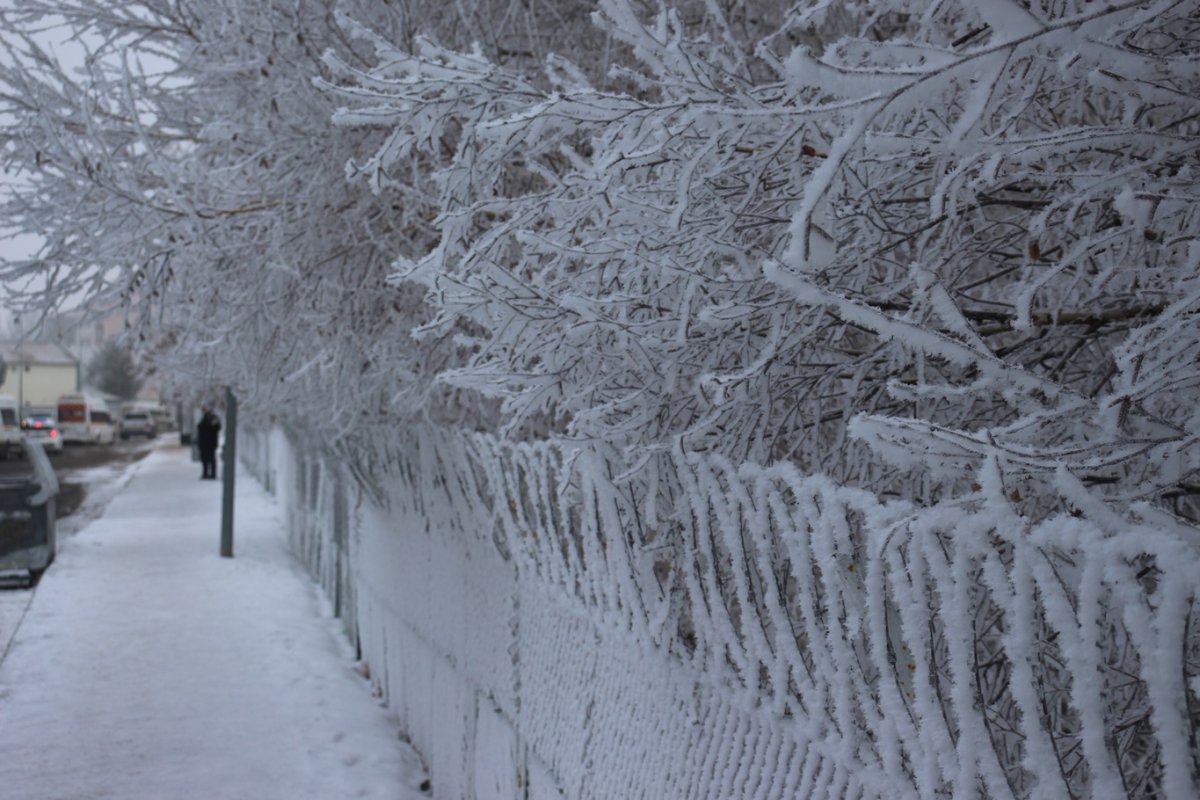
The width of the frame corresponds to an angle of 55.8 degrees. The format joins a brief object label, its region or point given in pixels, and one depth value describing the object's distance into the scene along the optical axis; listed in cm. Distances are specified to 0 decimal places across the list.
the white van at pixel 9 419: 4138
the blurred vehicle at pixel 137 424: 6988
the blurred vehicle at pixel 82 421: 5591
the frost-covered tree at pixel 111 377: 10181
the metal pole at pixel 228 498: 1391
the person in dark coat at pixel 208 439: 2872
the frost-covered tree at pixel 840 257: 169
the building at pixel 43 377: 9800
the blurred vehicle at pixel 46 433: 4795
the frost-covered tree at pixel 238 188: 503
